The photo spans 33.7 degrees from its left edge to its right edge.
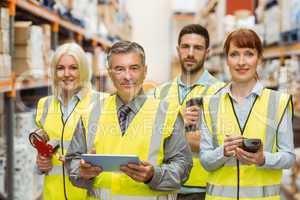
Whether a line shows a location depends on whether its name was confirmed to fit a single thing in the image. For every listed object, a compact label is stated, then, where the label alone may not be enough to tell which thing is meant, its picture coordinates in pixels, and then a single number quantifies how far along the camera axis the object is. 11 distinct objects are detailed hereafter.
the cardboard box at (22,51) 3.51
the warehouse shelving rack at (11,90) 3.09
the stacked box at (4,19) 2.98
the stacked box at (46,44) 3.94
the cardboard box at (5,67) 2.96
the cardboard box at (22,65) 3.51
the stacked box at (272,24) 4.60
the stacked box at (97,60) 5.95
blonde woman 2.14
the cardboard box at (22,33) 3.50
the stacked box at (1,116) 3.79
